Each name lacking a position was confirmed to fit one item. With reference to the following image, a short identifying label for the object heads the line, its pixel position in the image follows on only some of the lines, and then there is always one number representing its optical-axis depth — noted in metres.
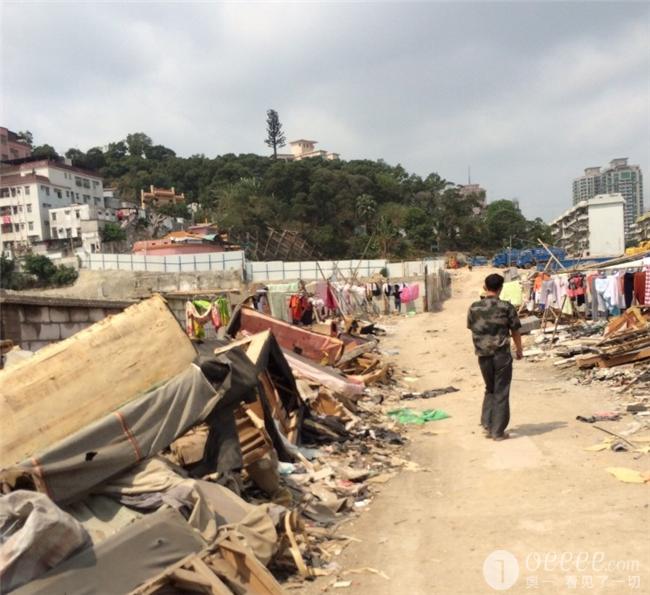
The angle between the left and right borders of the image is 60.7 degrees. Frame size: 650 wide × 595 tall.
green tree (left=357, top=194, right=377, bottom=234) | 63.50
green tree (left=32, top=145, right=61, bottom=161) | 78.14
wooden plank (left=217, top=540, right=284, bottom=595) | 3.20
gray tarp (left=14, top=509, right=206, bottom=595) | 2.77
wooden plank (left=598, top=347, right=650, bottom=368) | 9.50
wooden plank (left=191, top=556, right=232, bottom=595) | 2.95
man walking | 6.22
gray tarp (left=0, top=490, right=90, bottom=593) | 2.73
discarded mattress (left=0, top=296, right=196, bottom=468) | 3.61
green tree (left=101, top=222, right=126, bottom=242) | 60.12
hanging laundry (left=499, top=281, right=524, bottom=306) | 19.55
